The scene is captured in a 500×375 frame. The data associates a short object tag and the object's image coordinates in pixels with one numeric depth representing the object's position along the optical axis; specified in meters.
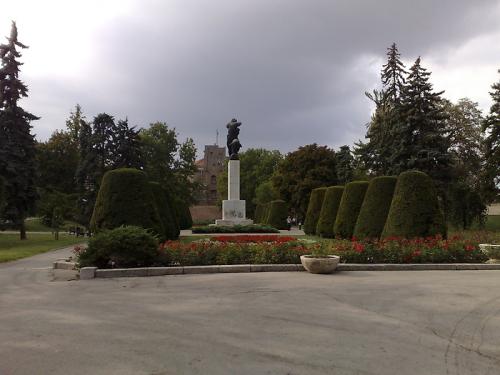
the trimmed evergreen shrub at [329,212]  26.23
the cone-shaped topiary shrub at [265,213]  44.27
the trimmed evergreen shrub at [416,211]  15.67
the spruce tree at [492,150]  37.00
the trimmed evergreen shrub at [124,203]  14.27
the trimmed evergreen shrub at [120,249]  11.38
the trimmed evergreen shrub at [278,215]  40.28
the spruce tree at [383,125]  40.71
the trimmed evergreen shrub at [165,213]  21.77
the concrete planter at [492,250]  14.18
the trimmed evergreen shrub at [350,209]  22.66
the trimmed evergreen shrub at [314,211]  30.53
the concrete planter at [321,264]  11.30
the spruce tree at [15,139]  31.56
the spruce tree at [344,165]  52.31
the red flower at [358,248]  12.75
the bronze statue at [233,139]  42.53
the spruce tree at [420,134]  34.97
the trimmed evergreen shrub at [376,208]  18.44
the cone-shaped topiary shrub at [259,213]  52.03
